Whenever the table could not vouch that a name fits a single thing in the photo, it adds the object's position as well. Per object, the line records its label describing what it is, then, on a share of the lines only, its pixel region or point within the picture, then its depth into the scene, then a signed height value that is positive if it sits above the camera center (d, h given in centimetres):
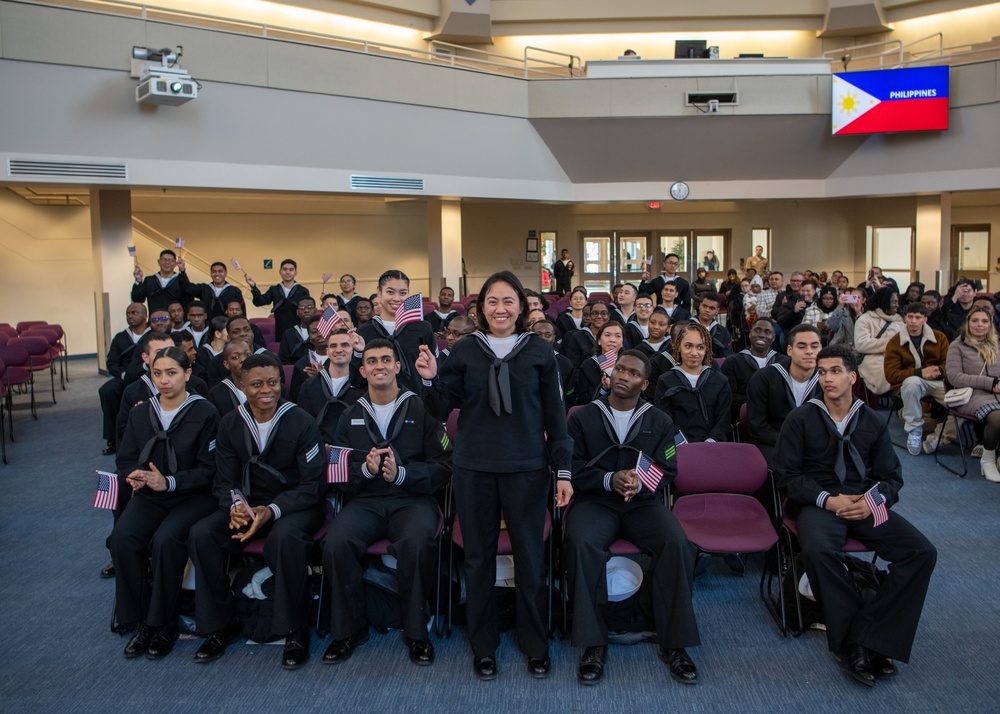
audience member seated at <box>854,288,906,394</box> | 808 -53
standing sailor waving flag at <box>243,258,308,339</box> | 971 -14
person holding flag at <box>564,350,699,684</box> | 351 -107
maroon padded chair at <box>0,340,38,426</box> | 884 -77
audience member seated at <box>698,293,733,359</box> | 738 -41
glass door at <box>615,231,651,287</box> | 2069 +77
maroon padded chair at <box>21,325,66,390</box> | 1027 -54
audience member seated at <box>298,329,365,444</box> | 493 -62
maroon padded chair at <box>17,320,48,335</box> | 1136 -45
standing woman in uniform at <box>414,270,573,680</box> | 337 -68
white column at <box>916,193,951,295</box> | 1550 +80
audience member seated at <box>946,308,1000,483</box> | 616 -75
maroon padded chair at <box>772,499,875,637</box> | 365 -120
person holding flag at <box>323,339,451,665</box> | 365 -104
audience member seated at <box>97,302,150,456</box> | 749 -67
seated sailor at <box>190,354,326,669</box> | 368 -103
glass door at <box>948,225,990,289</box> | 1825 +58
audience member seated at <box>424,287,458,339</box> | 966 -33
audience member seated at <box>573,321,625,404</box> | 554 -64
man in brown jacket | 703 -78
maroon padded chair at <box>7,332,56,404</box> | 920 -66
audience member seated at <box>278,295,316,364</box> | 759 -48
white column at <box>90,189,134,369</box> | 1179 +53
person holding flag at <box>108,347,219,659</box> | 375 -103
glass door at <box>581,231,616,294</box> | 2062 +56
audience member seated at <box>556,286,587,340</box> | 823 -33
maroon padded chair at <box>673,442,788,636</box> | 411 -106
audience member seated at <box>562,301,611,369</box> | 722 -49
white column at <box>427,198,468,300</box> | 1512 +82
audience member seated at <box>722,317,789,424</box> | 591 -58
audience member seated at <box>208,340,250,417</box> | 488 -60
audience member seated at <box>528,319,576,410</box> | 589 -59
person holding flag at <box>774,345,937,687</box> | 342 -108
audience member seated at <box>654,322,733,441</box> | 508 -70
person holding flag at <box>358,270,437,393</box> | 542 -26
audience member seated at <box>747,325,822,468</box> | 488 -65
